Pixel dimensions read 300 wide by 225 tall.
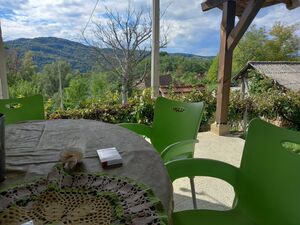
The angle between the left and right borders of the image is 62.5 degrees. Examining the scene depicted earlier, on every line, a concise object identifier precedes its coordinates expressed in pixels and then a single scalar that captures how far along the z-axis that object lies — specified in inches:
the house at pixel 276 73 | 190.9
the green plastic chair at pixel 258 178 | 38.2
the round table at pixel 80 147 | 35.7
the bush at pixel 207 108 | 128.1
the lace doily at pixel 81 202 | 27.0
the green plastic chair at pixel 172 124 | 66.8
